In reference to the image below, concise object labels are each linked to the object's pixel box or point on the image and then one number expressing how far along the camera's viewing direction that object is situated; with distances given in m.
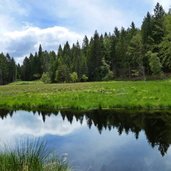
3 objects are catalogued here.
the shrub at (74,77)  64.51
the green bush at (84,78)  63.63
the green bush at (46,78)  72.90
